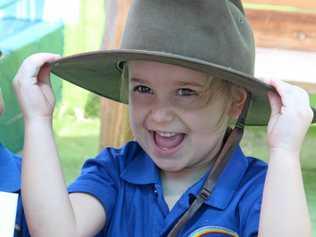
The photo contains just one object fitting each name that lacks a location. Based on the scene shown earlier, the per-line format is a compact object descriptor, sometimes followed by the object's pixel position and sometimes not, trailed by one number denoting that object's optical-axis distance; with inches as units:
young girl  39.0
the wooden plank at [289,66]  86.2
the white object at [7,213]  36.7
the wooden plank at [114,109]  85.3
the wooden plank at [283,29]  109.3
